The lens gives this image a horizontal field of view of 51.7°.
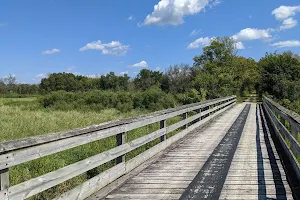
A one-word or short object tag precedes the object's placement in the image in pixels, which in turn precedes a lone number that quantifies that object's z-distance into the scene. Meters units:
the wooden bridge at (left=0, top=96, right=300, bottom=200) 3.33
